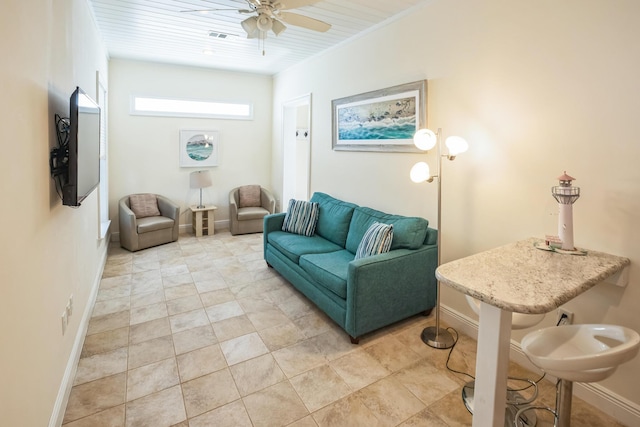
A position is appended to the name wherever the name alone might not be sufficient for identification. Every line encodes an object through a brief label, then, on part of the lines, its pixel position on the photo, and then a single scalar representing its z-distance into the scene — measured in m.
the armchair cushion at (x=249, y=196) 6.09
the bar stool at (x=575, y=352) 1.29
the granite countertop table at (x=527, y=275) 1.33
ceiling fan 2.28
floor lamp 2.46
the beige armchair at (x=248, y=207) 5.68
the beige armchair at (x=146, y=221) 4.69
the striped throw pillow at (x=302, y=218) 3.99
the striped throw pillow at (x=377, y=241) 2.79
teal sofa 2.57
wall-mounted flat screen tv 1.75
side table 5.57
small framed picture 5.65
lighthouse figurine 1.95
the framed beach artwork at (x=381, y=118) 3.08
